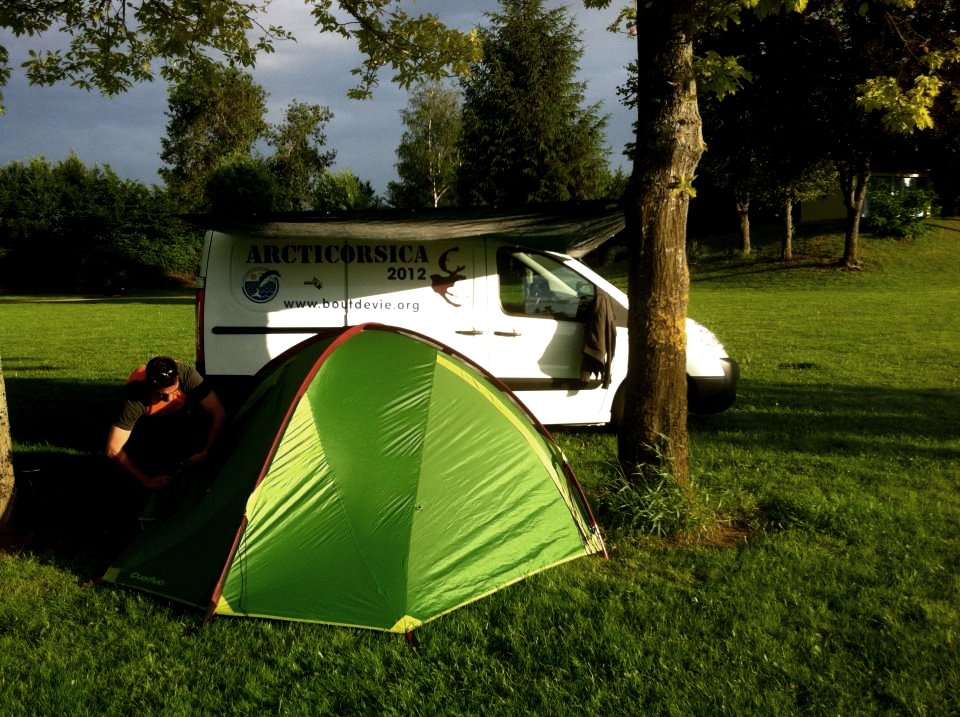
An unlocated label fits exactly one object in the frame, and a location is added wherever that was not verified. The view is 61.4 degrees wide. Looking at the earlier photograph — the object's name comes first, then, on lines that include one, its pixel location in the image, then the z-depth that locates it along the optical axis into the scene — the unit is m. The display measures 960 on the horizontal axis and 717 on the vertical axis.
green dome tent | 3.99
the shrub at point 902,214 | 32.69
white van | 7.23
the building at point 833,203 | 37.00
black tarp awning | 6.97
